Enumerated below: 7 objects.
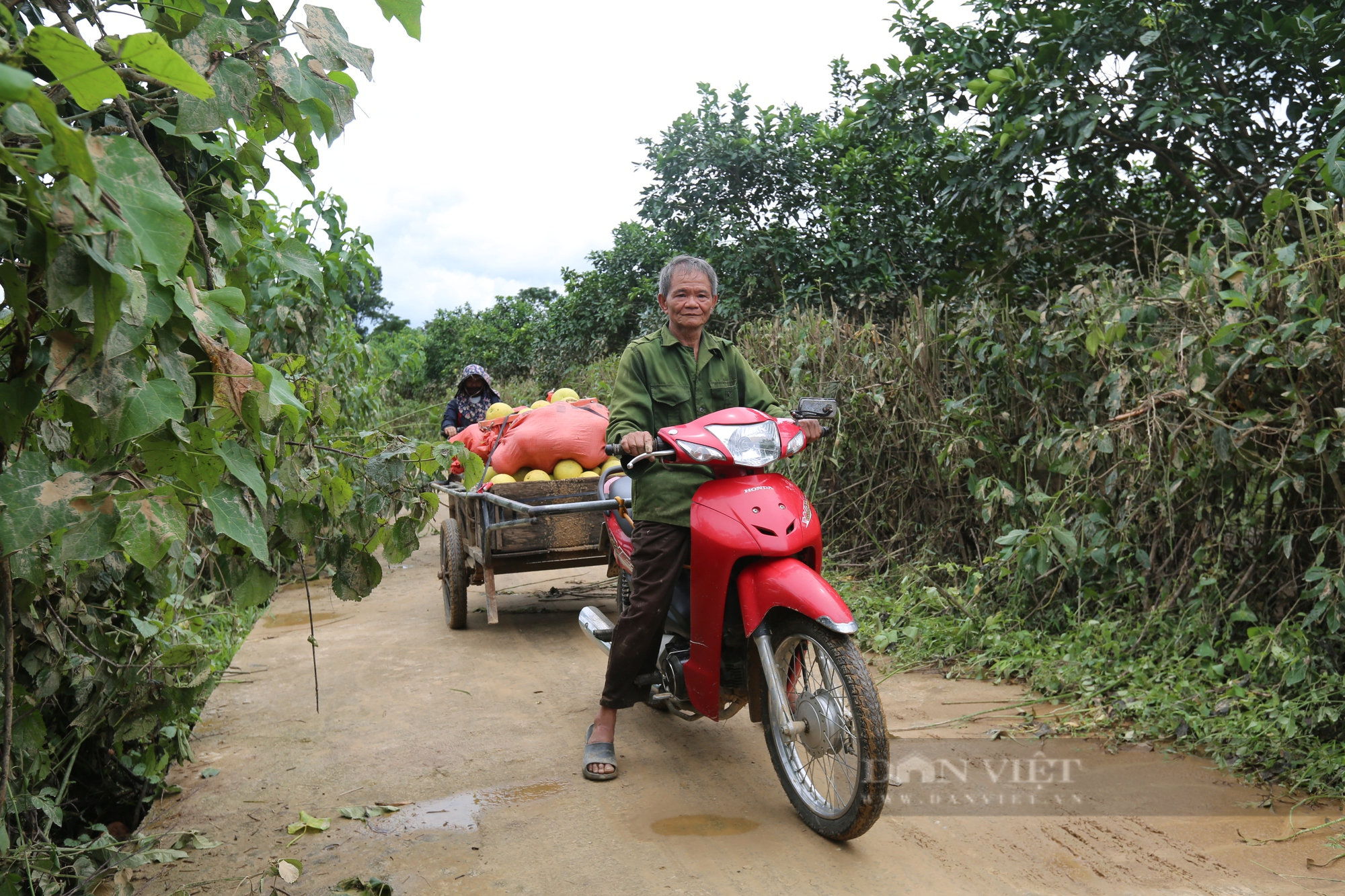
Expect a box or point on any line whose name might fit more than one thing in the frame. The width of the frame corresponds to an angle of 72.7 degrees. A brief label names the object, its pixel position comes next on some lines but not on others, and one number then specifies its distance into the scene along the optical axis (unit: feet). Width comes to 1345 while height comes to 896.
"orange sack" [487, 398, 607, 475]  19.56
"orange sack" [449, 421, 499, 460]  21.76
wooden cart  17.92
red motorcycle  9.39
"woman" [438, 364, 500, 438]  31.81
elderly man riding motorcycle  11.28
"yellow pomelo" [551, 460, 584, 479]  19.48
